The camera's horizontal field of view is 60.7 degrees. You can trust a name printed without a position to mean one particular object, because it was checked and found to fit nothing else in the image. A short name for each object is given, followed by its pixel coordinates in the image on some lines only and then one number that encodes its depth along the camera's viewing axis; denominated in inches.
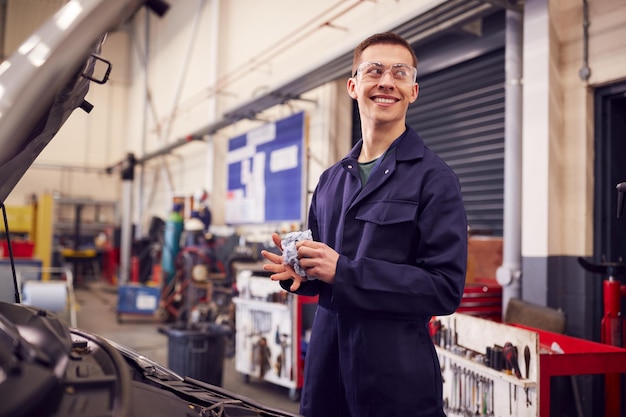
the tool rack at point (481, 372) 88.6
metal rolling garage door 169.0
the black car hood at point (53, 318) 31.7
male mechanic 48.2
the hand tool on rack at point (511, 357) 91.0
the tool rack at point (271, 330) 162.9
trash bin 162.2
